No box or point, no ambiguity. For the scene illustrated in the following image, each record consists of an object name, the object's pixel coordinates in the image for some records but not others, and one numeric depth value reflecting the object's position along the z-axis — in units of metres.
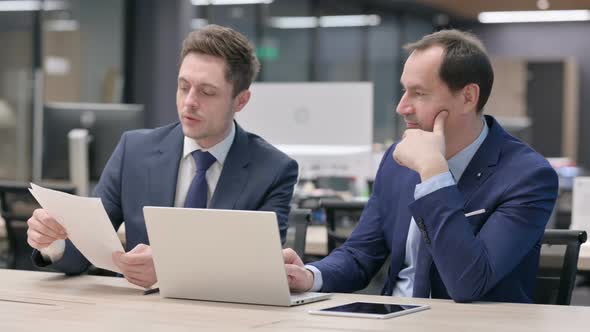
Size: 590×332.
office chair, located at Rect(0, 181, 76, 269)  4.46
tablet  1.93
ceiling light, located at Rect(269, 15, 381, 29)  13.15
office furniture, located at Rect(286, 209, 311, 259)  3.16
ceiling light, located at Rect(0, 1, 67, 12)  8.34
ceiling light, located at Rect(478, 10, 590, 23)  14.19
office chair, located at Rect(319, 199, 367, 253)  3.93
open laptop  1.95
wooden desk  1.82
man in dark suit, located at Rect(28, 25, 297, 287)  2.73
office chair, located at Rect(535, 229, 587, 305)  2.54
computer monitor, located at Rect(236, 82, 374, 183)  5.03
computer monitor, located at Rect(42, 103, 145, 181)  5.31
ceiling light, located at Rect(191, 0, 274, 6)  11.44
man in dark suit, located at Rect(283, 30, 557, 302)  2.18
